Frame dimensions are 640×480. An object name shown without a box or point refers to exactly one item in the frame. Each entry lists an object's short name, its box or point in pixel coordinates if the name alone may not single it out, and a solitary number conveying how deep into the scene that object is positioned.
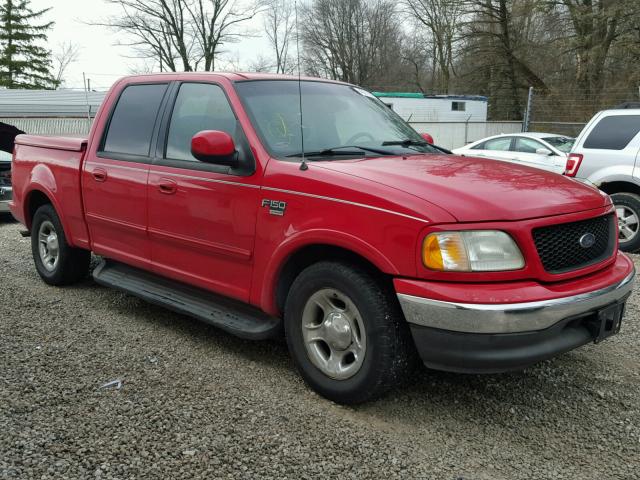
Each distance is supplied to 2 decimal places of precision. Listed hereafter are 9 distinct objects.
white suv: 7.50
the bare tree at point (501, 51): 30.30
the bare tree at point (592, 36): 23.36
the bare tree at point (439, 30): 38.34
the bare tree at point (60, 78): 46.34
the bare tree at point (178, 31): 36.44
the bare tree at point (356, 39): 49.41
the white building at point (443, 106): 29.36
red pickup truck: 2.92
